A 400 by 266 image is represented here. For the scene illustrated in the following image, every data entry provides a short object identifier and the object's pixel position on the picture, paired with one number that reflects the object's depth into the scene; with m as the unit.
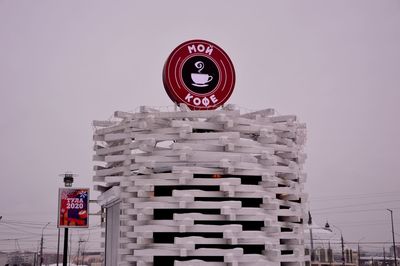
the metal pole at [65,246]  25.98
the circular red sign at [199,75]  18.80
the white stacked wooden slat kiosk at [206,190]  15.90
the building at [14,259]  116.44
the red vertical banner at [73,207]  28.19
